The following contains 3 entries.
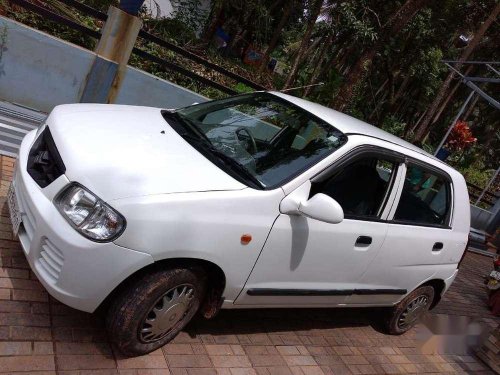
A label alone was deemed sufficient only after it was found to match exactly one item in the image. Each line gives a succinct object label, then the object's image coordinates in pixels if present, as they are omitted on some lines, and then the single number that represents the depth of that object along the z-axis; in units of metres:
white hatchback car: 2.54
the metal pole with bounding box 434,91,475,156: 11.06
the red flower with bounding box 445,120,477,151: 11.74
